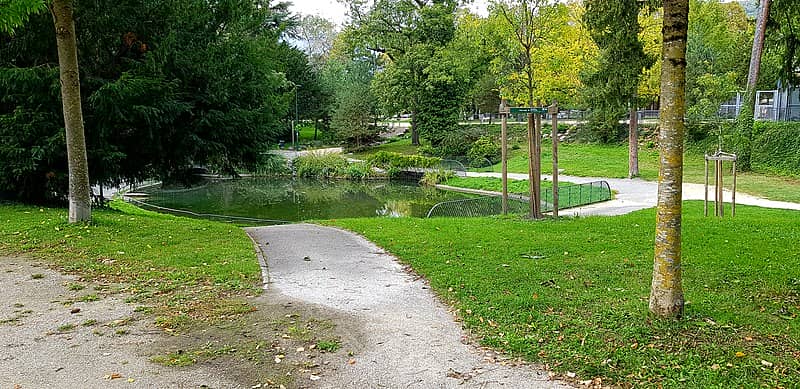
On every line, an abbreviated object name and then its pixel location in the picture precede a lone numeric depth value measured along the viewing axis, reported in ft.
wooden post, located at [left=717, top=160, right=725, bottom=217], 42.86
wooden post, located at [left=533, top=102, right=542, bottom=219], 41.11
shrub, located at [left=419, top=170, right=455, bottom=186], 104.78
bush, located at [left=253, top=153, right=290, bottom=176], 122.05
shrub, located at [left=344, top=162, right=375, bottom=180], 115.75
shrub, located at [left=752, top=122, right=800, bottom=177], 83.92
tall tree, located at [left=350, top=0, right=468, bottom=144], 130.72
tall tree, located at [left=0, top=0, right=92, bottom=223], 32.78
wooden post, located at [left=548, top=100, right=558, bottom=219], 39.99
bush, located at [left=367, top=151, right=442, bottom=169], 113.19
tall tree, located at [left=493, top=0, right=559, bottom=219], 95.14
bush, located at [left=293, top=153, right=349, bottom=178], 120.07
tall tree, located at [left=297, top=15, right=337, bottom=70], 254.98
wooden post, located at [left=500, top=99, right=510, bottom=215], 42.29
